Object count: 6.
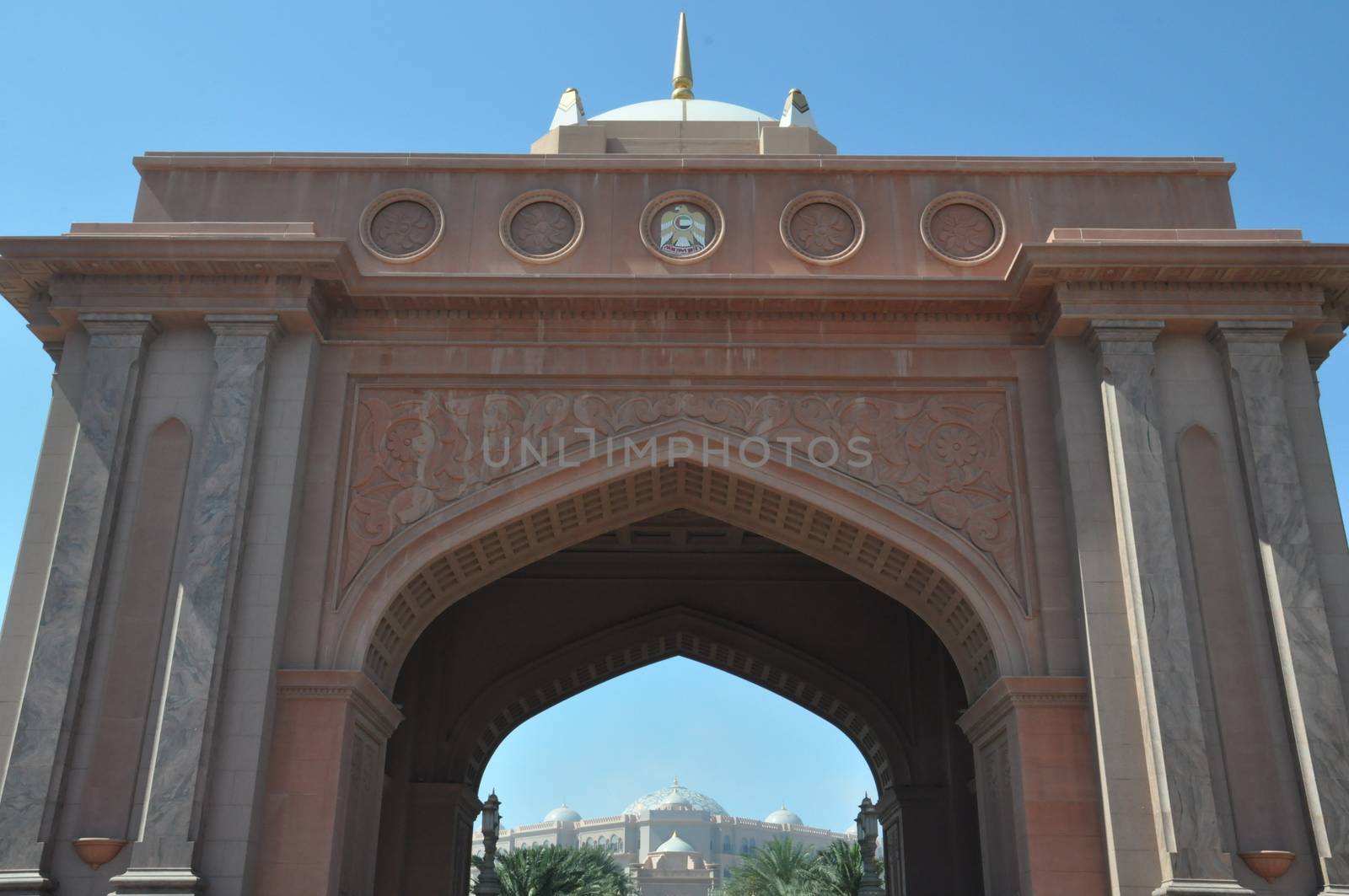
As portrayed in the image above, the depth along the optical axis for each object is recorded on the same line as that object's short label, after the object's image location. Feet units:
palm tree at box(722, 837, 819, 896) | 120.26
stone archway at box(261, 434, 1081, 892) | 42.09
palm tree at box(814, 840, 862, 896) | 102.32
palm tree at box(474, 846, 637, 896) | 102.94
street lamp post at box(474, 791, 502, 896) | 65.36
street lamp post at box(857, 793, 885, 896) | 63.10
